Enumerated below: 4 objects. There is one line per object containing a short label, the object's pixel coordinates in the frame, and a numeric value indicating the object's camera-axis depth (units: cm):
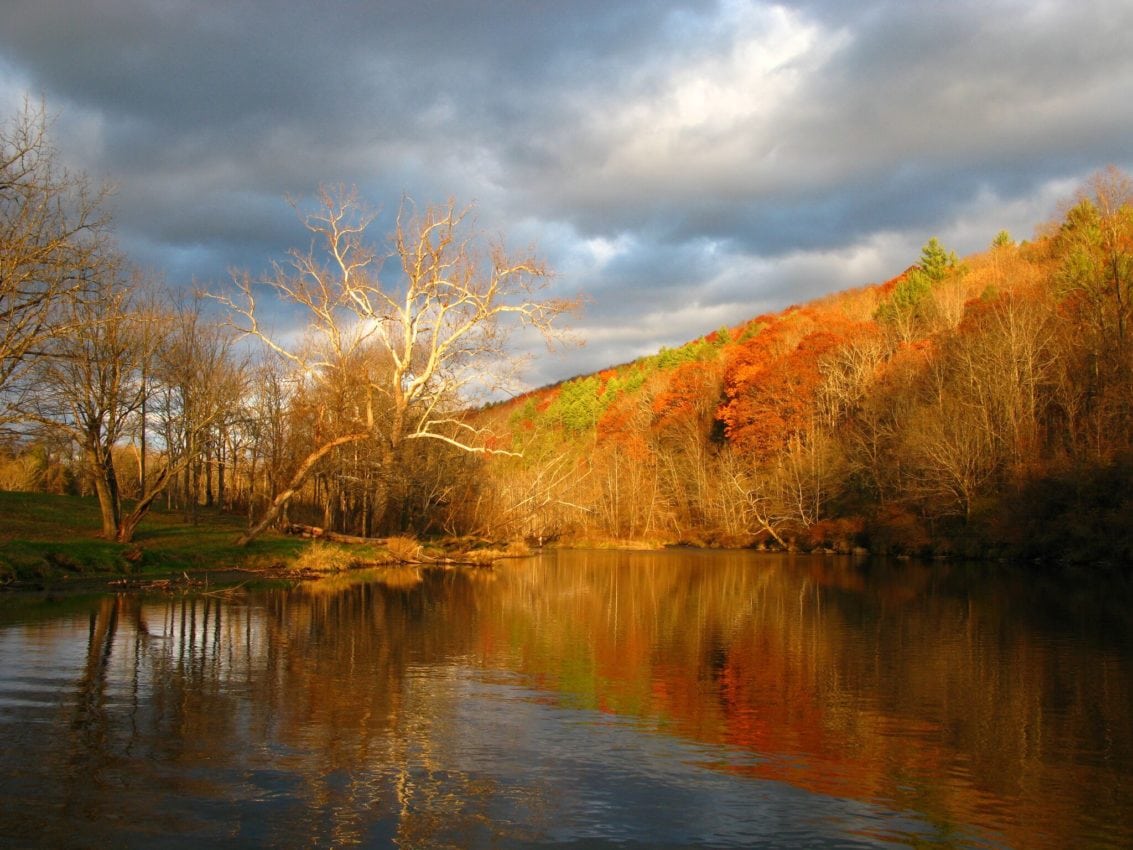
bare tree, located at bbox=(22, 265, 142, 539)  2755
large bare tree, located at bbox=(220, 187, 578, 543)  3453
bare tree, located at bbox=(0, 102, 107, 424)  2003
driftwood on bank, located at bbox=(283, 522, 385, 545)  3769
